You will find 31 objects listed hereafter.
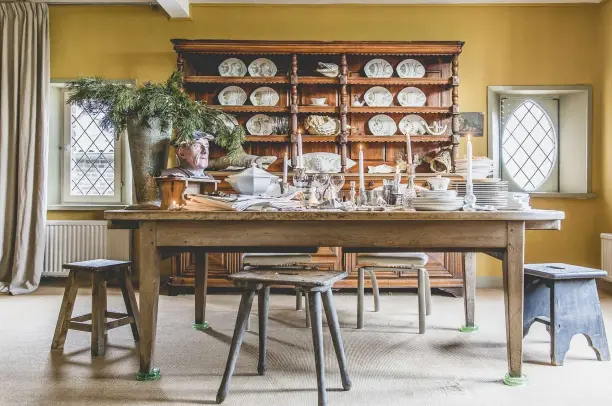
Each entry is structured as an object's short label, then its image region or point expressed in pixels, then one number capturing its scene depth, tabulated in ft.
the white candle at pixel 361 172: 8.11
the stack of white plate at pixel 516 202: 7.42
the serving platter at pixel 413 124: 15.38
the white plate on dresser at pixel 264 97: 15.37
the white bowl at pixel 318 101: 15.12
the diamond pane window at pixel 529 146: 16.11
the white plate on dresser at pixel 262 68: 15.46
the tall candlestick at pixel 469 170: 7.13
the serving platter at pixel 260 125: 15.37
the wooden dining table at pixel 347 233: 6.73
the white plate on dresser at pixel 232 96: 15.35
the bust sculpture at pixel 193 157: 7.88
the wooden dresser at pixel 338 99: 14.08
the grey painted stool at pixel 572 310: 7.97
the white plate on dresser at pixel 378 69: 15.52
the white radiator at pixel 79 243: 15.35
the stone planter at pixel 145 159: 7.88
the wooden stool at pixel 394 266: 9.85
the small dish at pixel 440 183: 7.70
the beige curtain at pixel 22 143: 14.80
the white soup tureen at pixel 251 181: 7.89
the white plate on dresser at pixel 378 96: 15.48
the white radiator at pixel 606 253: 14.21
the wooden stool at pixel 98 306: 8.46
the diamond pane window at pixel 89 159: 16.16
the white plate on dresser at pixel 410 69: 15.52
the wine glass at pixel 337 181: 7.63
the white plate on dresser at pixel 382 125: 15.62
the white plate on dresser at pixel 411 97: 15.48
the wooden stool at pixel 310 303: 6.23
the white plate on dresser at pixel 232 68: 15.43
